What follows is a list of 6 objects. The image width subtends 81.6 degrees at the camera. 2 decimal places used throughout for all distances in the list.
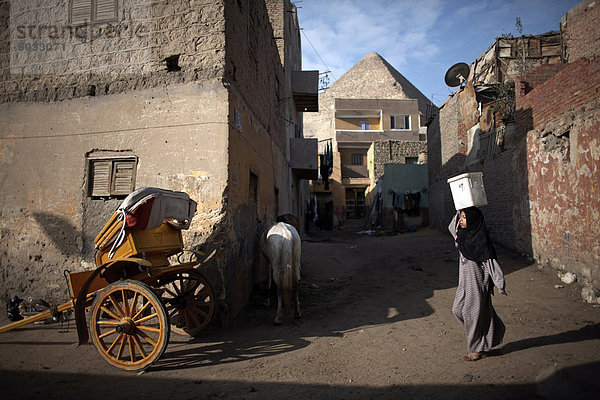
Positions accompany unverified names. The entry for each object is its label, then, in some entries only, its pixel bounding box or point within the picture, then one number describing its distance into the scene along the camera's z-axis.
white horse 5.32
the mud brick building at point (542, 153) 5.76
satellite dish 15.75
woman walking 3.57
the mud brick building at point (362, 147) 27.61
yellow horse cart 3.45
